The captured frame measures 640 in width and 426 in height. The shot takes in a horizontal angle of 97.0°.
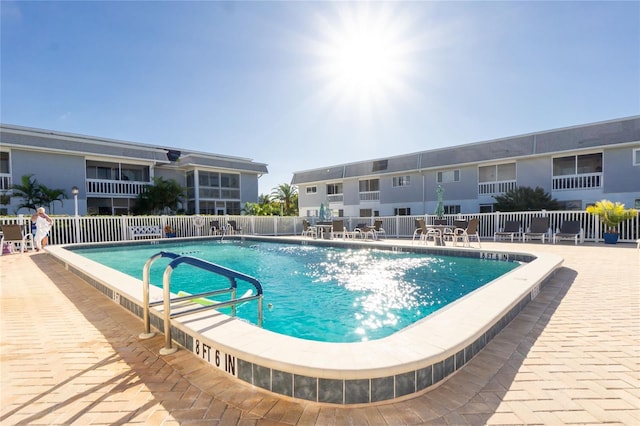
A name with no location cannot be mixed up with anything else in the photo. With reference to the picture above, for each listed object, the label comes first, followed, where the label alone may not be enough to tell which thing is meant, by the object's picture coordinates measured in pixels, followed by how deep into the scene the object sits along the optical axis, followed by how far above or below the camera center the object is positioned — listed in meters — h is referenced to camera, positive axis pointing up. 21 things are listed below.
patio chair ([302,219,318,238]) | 14.90 -1.26
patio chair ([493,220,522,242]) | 11.67 -1.12
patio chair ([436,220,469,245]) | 11.37 -0.82
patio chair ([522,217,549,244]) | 11.05 -0.96
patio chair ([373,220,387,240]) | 13.36 -1.18
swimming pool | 1.65 -0.97
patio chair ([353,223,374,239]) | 13.03 -1.16
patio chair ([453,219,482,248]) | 10.01 -0.91
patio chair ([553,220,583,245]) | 10.40 -1.04
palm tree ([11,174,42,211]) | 13.76 +1.00
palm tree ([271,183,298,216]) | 35.49 +1.52
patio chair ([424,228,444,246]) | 9.87 -1.11
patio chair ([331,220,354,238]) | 14.05 -1.00
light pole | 11.36 -0.58
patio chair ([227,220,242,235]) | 15.25 -1.04
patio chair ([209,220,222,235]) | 14.96 -1.00
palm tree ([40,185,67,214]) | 14.21 +0.83
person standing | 9.44 -0.46
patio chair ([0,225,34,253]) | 9.01 -0.74
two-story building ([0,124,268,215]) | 14.84 +2.62
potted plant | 9.63 -0.45
